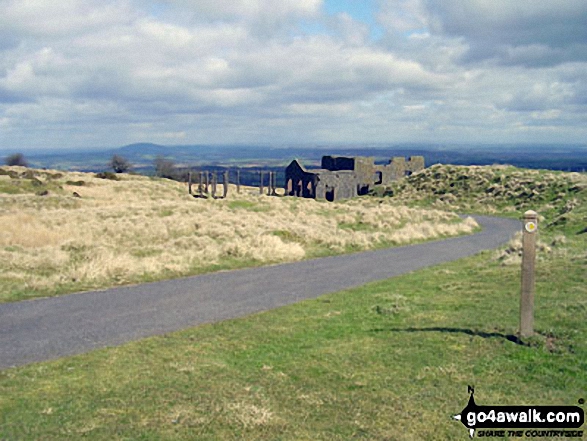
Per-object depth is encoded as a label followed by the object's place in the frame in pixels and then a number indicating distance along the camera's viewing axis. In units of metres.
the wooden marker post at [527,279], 8.05
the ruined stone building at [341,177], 58.72
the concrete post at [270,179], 59.44
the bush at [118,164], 93.81
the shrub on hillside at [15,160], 91.96
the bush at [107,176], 61.64
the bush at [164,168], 91.78
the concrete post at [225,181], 51.71
